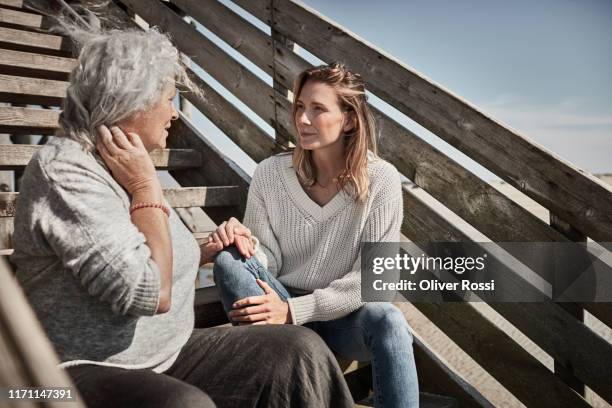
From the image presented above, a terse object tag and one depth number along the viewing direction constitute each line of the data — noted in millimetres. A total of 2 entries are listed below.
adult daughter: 1957
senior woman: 1304
